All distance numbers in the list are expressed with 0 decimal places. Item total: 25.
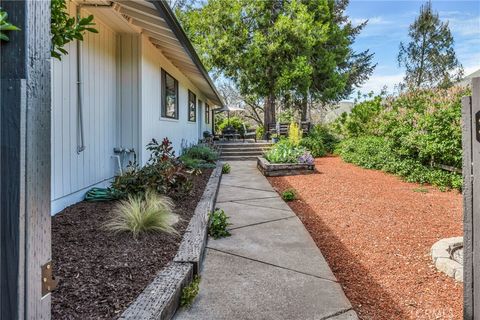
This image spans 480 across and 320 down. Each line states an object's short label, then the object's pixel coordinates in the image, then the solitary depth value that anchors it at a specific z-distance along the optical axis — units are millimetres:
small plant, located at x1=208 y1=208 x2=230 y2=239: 3684
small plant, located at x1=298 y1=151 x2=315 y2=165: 9391
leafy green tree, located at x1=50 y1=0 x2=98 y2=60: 1958
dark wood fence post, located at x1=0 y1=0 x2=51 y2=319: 789
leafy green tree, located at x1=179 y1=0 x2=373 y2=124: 16453
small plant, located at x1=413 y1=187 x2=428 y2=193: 6906
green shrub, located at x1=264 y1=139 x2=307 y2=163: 9516
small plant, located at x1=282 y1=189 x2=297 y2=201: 6039
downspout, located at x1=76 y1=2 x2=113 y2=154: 4410
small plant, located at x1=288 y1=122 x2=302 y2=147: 12727
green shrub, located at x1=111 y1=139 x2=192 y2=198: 4453
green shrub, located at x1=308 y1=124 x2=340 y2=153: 15984
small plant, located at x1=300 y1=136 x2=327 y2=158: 14562
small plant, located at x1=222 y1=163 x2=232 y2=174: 8953
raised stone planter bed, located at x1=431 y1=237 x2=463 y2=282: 2893
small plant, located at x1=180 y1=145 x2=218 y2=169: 8789
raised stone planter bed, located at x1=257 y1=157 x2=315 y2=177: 9034
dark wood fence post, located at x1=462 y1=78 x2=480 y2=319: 1685
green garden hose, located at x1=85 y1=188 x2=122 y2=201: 4590
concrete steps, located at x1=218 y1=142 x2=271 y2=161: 13562
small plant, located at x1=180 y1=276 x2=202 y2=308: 2227
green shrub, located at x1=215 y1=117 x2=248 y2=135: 24688
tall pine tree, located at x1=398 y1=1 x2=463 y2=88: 20781
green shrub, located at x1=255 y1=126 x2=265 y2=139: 20697
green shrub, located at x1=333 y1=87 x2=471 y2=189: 7152
